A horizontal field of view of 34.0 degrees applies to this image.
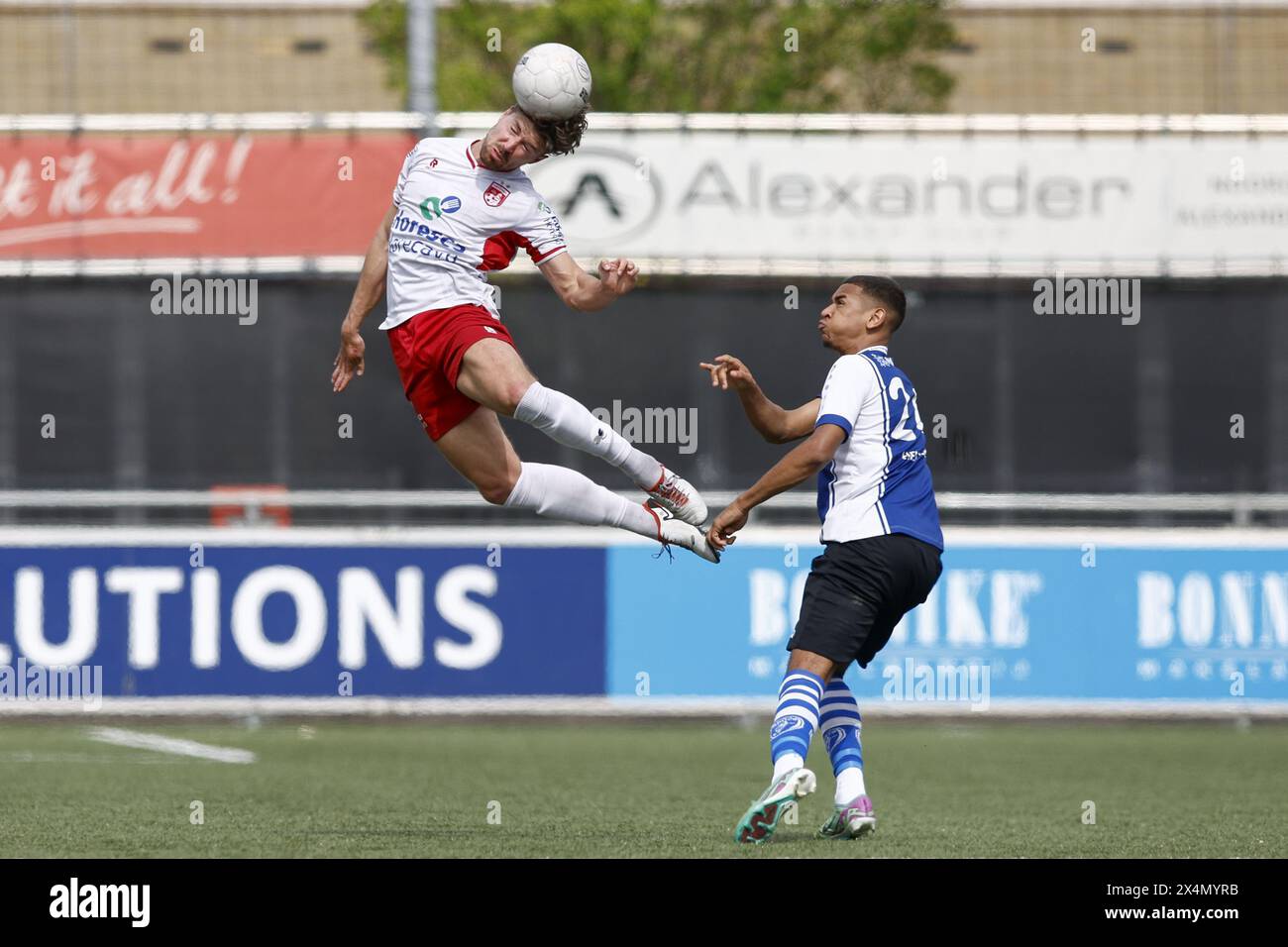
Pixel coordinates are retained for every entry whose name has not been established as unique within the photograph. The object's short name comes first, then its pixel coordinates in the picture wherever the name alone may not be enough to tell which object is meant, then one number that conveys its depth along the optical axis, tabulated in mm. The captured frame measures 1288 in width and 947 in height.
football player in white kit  7125
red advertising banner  16359
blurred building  23250
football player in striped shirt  6844
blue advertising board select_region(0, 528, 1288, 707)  13102
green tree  26438
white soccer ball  6980
